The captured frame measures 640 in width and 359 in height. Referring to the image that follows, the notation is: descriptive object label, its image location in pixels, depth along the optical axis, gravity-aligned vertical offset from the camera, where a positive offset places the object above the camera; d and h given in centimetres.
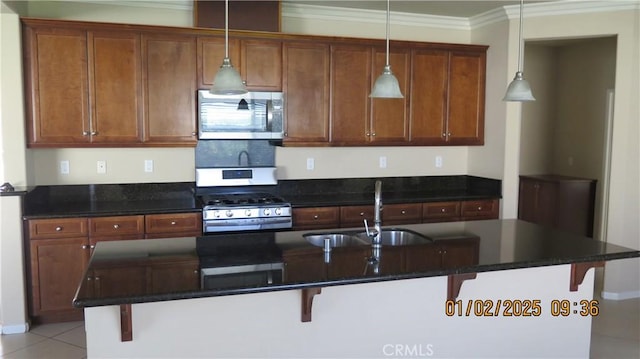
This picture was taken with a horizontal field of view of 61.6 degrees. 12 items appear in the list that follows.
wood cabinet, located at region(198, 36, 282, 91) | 436 +59
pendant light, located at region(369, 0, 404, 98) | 288 +25
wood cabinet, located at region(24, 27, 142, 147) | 402 +34
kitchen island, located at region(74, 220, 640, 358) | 224 -80
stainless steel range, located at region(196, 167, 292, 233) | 417 -56
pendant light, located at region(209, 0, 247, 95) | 253 +25
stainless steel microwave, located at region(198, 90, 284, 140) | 434 +14
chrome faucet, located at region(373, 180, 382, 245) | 295 -47
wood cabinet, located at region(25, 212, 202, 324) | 391 -87
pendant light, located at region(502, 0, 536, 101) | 299 +25
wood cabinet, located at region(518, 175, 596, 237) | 558 -72
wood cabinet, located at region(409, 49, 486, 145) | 498 +35
